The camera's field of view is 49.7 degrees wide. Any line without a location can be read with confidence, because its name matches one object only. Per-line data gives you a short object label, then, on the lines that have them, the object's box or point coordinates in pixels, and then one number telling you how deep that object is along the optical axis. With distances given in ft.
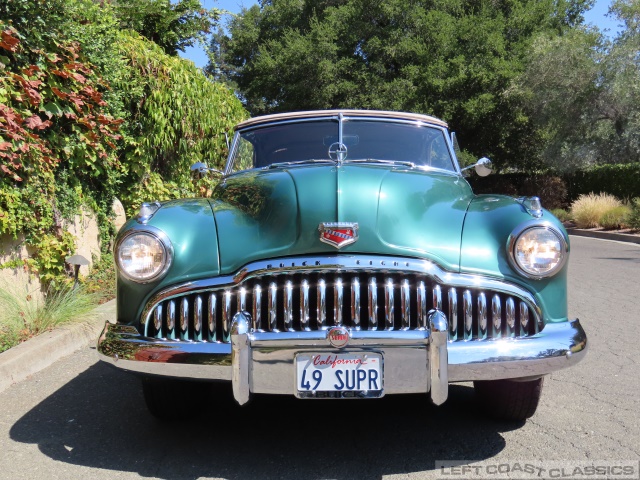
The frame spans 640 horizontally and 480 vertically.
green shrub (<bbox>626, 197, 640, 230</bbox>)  53.26
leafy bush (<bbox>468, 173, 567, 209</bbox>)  84.28
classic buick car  9.18
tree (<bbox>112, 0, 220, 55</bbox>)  30.32
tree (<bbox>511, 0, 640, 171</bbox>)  71.77
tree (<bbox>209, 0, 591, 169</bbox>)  85.92
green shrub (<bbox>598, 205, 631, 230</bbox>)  56.34
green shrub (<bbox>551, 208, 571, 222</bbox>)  71.56
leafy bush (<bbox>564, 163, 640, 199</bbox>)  66.66
